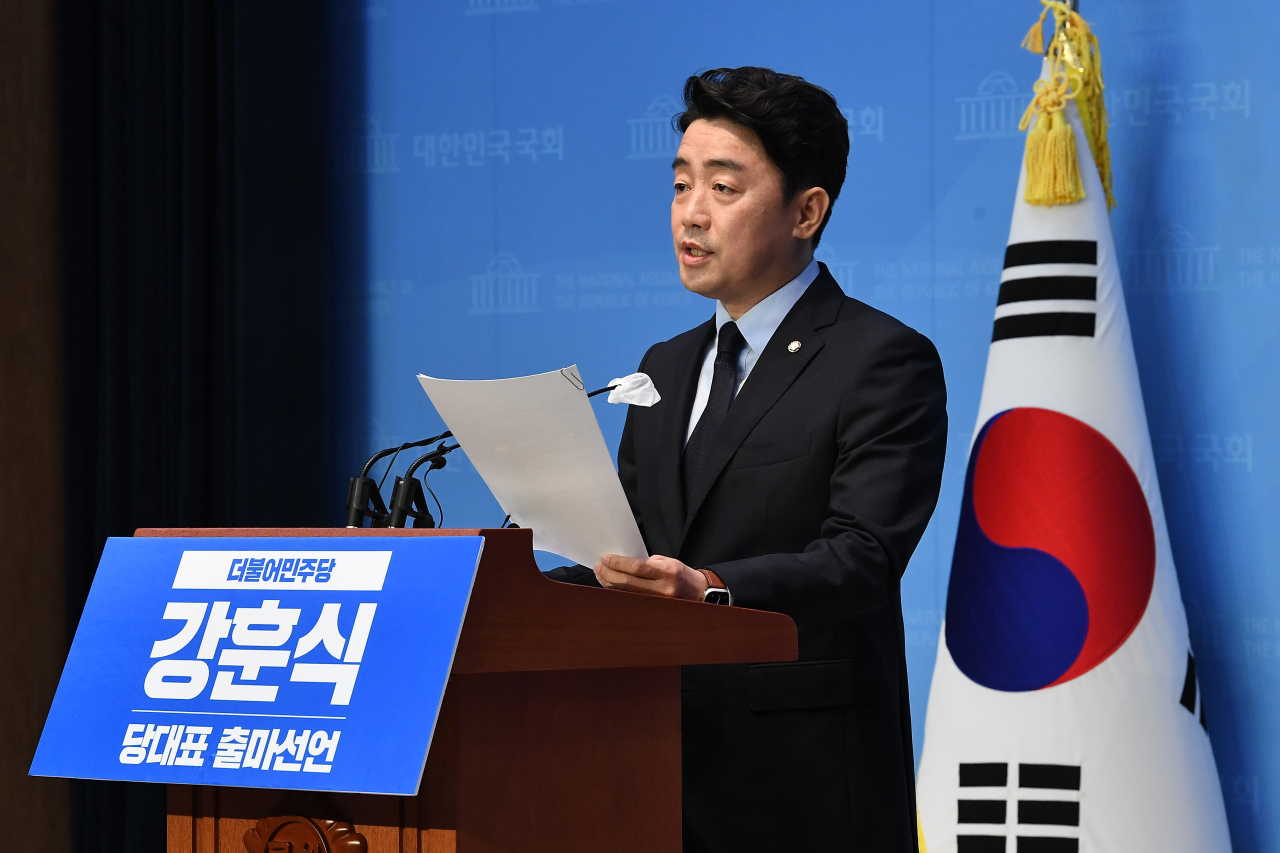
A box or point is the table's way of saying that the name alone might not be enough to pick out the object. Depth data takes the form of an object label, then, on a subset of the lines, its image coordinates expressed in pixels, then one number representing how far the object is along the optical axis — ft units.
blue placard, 16.87
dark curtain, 23.77
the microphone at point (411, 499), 17.73
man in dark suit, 18.20
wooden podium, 17.02
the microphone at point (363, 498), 17.82
